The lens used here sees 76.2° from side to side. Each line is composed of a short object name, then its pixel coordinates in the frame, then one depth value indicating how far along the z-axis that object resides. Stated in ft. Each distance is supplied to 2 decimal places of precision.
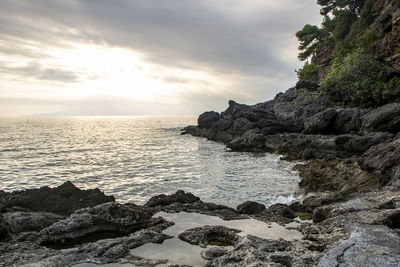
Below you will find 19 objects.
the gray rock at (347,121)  119.34
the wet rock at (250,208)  37.28
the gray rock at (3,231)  23.70
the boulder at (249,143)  130.41
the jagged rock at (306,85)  210.16
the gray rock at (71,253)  20.11
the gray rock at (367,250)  16.14
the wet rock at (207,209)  34.82
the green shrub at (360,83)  132.16
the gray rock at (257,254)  18.01
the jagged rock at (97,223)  25.21
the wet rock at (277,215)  32.97
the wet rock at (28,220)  28.63
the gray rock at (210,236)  24.90
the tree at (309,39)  268.62
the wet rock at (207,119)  265.91
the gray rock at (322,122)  128.47
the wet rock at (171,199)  41.57
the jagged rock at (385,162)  37.11
